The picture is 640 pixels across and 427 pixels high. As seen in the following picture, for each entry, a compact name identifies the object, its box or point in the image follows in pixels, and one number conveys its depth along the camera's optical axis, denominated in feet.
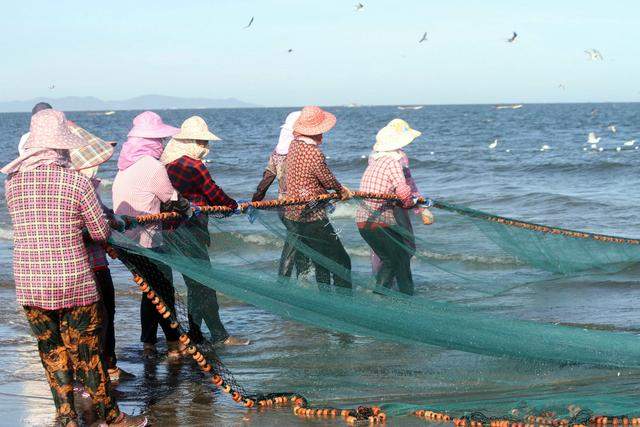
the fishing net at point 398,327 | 30.68
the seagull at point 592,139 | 214.07
